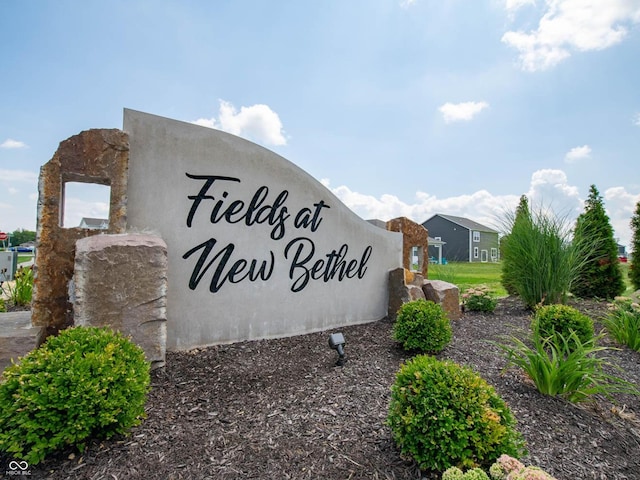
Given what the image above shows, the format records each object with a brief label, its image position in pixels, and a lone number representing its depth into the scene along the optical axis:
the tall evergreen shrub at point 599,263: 9.09
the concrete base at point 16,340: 2.92
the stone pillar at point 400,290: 5.73
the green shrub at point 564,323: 4.63
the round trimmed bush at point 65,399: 1.96
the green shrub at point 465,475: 1.75
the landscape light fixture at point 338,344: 3.63
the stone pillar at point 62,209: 3.35
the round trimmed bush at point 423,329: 4.13
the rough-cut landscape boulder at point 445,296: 6.07
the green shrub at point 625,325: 5.10
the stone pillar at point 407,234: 7.00
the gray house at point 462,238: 32.86
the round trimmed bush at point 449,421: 2.00
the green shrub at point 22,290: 6.61
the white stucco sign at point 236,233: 3.83
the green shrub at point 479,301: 7.27
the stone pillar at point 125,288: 3.08
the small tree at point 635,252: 9.56
